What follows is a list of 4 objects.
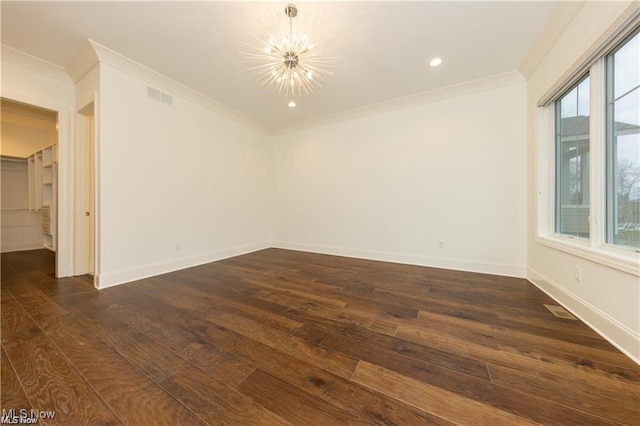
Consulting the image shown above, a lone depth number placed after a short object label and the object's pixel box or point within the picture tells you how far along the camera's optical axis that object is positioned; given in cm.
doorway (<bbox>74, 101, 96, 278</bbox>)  305
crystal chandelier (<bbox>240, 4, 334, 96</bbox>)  203
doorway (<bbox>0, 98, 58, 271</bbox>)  426
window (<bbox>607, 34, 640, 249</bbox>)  161
